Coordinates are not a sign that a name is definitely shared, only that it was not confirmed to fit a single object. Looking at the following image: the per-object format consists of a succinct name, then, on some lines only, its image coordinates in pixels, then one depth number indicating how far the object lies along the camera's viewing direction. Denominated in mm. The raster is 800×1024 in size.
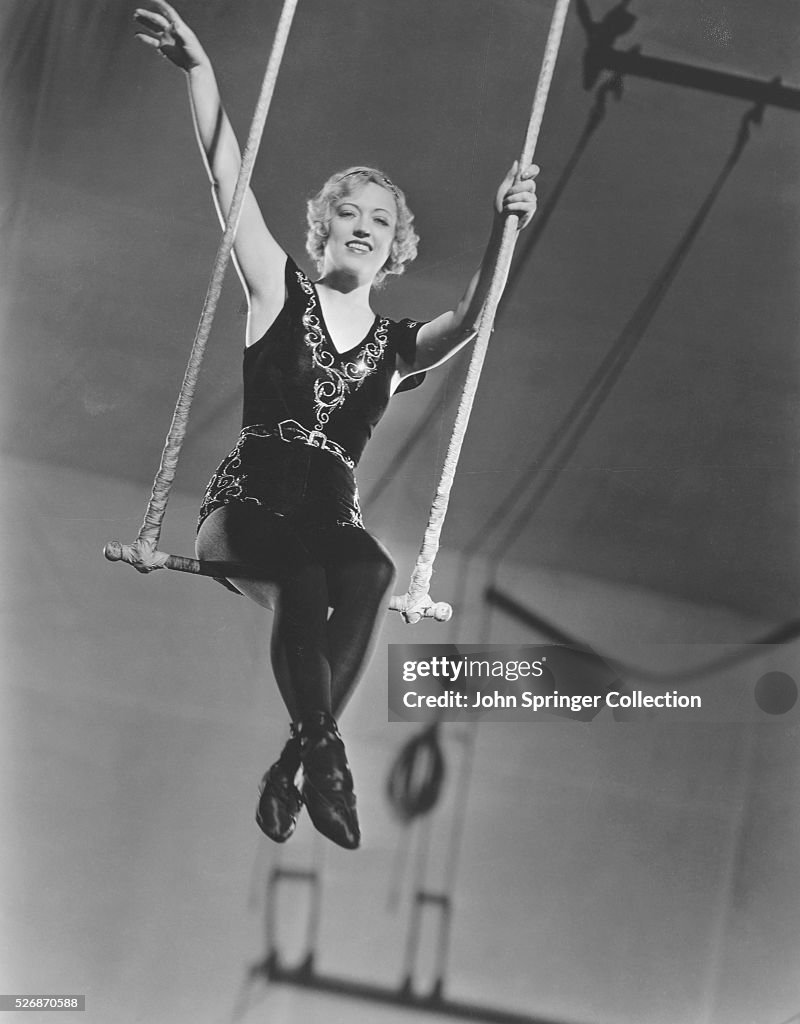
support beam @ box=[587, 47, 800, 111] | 2998
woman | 2543
